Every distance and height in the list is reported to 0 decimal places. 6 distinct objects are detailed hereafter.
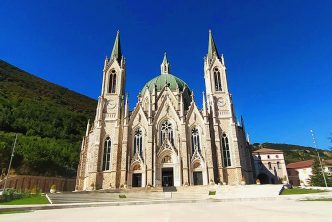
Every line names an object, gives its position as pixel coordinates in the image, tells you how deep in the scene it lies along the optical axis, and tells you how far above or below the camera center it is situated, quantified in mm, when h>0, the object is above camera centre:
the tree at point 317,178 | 42209 +1800
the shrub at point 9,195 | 22277 -195
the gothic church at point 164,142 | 36906 +7695
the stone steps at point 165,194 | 23875 -310
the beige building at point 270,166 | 56156 +5278
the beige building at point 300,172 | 65250 +4538
